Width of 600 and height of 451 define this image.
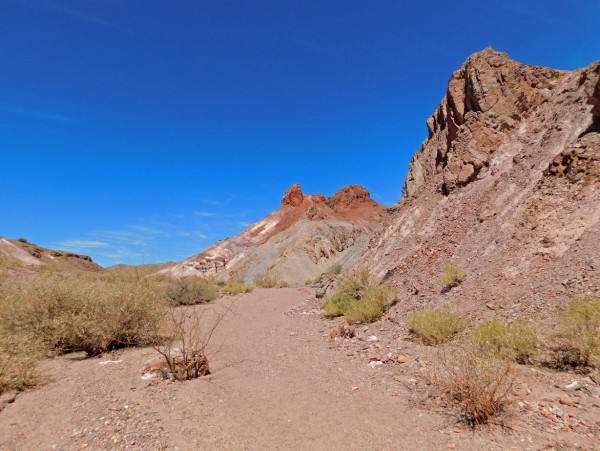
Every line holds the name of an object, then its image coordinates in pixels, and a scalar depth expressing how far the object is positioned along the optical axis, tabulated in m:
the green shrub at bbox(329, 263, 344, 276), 25.39
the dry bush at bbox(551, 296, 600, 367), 5.52
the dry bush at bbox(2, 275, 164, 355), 8.16
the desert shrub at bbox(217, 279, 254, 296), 24.88
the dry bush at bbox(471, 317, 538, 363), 6.15
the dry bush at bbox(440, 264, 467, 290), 10.26
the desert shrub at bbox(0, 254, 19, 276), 19.20
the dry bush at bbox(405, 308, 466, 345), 7.84
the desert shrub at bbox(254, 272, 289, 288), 30.48
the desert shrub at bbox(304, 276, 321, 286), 31.96
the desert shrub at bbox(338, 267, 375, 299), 13.54
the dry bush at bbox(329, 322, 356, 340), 9.45
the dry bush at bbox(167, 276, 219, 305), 19.73
